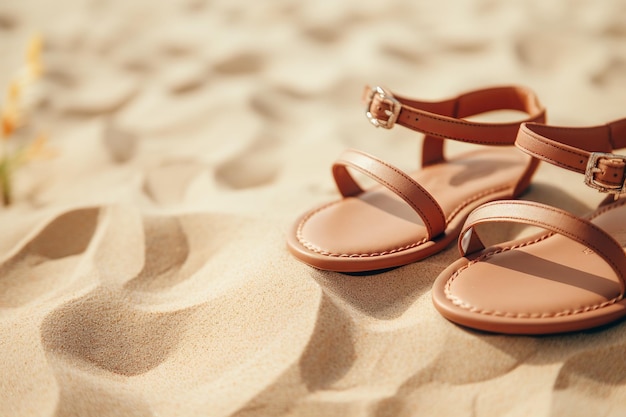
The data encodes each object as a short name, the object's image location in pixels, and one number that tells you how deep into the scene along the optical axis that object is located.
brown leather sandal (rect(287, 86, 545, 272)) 0.68
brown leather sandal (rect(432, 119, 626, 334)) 0.63
